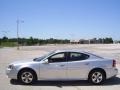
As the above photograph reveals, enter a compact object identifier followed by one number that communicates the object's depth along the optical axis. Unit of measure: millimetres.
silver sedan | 4354
